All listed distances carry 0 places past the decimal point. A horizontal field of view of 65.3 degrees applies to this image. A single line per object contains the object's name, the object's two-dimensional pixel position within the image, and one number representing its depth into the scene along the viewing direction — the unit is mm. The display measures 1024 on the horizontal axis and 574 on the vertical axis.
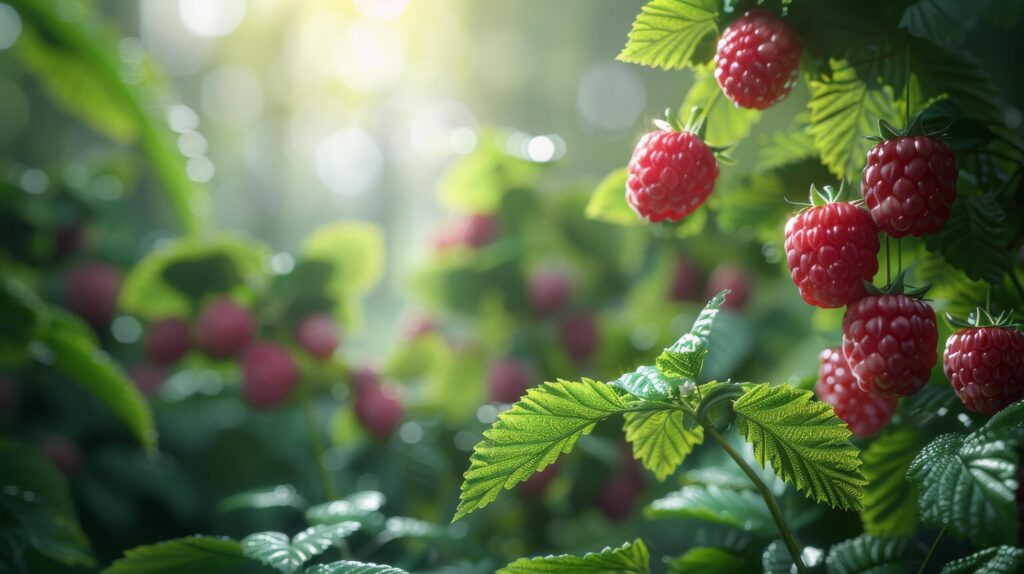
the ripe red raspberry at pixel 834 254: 346
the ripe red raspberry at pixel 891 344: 335
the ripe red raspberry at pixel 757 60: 377
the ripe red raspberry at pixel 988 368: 338
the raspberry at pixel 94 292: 915
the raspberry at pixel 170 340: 858
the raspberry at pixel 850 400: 412
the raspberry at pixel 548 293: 870
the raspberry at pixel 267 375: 773
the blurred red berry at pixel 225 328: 786
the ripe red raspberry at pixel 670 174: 400
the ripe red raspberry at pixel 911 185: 340
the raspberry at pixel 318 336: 792
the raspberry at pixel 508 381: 809
